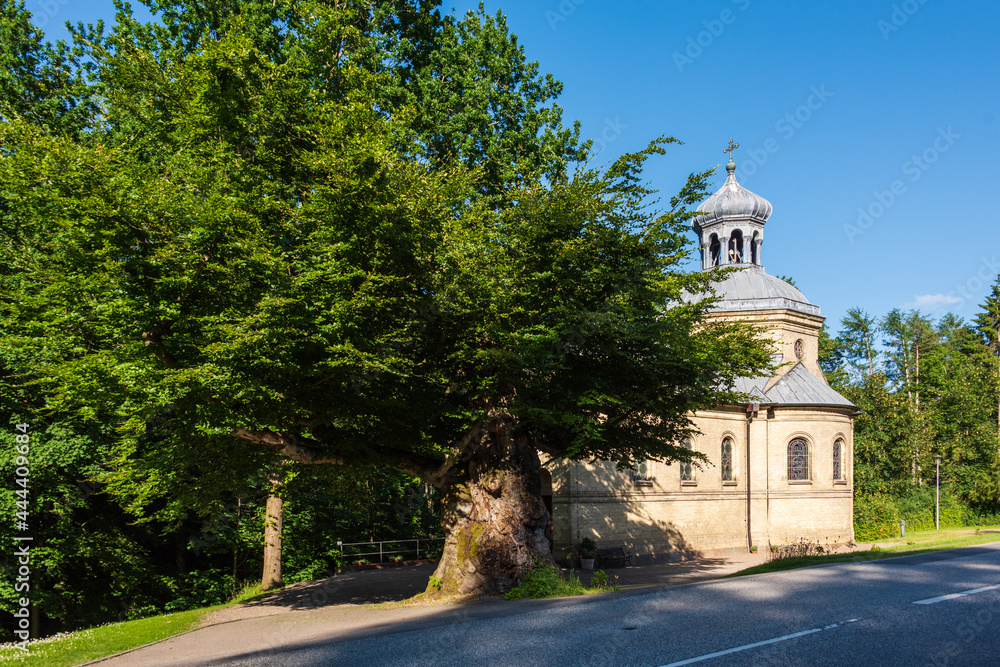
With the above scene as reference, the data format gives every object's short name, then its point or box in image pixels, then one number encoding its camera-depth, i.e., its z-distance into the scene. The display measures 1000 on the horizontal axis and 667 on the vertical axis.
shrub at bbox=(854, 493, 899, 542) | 35.56
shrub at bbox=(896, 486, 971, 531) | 39.62
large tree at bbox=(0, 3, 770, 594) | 10.52
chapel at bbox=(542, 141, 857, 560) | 25.25
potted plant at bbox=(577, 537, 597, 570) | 23.44
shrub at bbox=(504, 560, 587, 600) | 13.91
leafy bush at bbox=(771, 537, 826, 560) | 24.38
